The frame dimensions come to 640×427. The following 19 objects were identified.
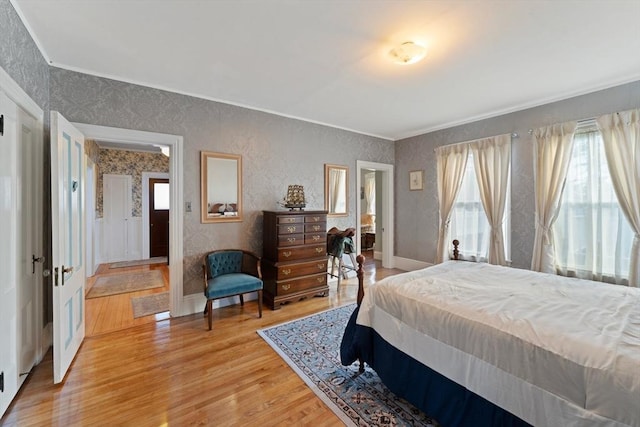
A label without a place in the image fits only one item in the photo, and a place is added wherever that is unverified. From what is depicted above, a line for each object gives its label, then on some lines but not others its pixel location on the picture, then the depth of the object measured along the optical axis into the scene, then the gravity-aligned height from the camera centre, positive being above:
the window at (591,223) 3.17 -0.16
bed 1.17 -0.71
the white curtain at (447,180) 4.59 +0.49
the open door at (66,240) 2.05 -0.27
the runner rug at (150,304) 3.50 -1.29
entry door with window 6.80 -0.22
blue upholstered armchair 3.08 -0.82
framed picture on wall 5.26 +0.55
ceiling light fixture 2.29 +1.32
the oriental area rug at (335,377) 1.80 -1.32
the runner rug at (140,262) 6.01 -1.22
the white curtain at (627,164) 2.98 +0.49
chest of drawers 3.66 -0.65
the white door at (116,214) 6.26 -0.14
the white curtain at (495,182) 4.03 +0.41
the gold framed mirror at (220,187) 3.53 +0.28
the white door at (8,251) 1.71 -0.28
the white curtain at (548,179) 3.47 +0.39
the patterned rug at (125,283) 4.27 -1.26
